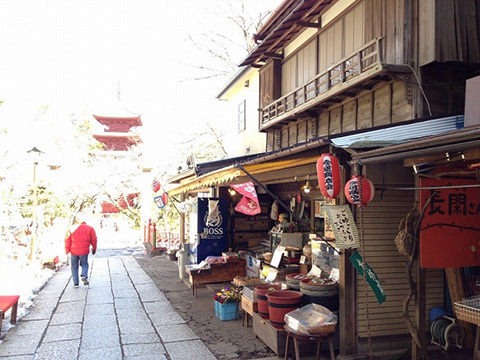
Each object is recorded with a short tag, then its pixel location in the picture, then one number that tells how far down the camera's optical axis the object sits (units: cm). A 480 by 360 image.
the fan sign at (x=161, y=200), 1784
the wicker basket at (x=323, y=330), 552
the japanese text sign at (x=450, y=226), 524
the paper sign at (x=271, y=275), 878
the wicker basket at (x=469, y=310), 462
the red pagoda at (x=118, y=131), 4931
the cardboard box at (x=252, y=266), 1049
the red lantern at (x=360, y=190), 509
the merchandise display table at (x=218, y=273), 1065
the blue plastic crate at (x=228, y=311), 820
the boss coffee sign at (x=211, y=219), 1258
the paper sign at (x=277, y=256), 898
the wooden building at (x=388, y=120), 525
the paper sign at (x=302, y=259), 865
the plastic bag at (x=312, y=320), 555
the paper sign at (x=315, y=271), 723
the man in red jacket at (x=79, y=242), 1117
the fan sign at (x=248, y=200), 723
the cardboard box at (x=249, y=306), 729
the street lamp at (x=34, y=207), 1333
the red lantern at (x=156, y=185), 1775
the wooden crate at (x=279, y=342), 609
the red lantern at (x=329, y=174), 550
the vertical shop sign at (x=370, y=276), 520
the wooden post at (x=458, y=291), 586
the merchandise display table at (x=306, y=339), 553
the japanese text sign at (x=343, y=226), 561
